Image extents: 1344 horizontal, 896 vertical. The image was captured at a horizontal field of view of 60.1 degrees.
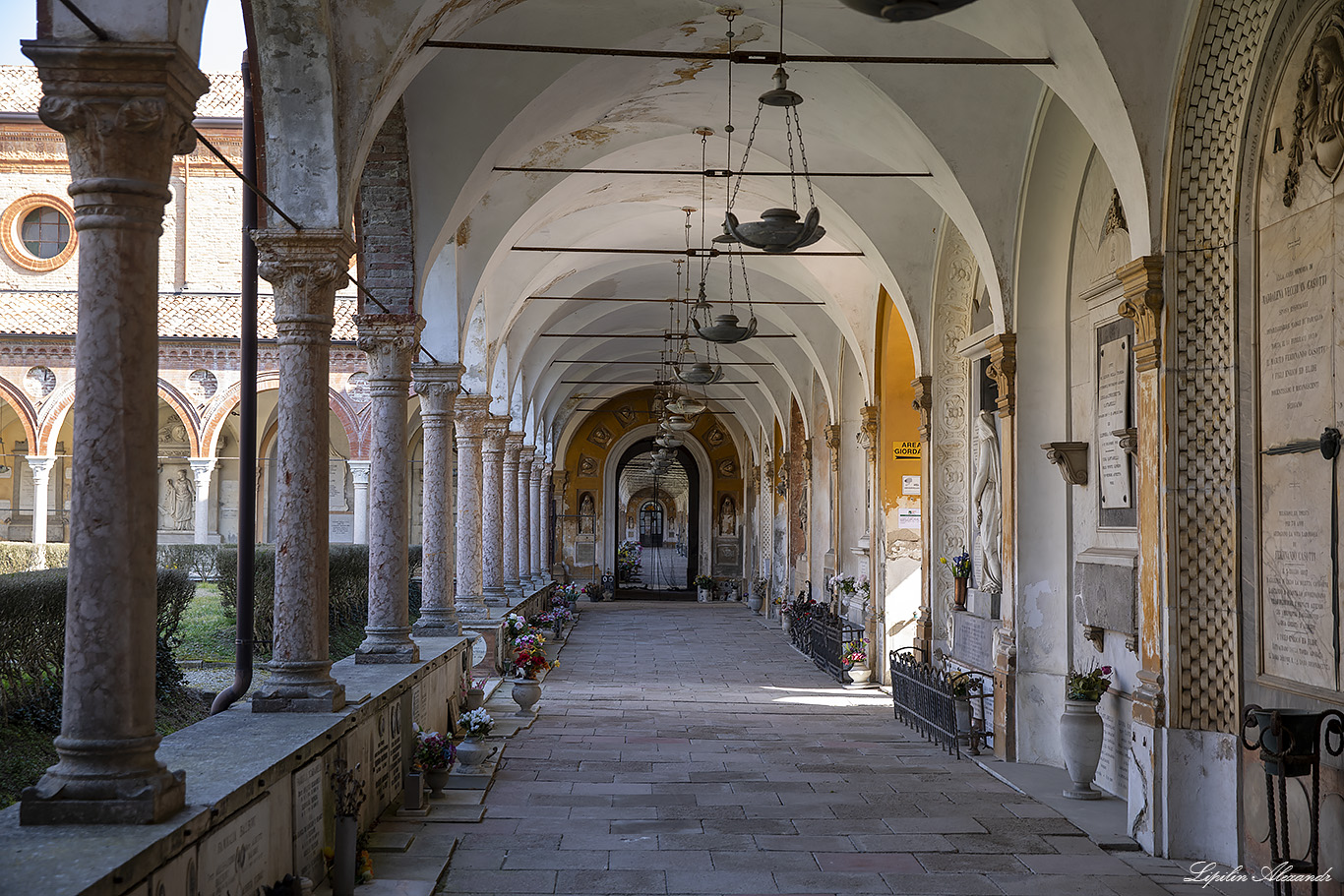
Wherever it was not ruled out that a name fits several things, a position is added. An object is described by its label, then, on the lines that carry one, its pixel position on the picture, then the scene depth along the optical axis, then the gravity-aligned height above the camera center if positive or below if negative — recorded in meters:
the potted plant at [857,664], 14.30 -1.99
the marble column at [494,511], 17.02 -0.10
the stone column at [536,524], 24.70 -0.43
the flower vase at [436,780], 7.69 -1.83
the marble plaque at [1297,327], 5.61 +0.88
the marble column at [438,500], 10.66 +0.05
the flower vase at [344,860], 5.36 -1.64
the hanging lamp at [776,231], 7.10 +1.67
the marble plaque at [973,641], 10.59 -1.31
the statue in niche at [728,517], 37.44 -0.44
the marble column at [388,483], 8.51 +0.17
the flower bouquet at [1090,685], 7.92 -1.25
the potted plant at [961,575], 11.38 -0.72
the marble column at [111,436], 3.77 +0.24
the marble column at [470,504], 14.08 +0.02
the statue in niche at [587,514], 35.84 -0.31
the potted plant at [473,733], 8.46 -1.66
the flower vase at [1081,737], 7.81 -1.58
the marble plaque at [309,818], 5.13 -1.42
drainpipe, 6.38 +0.23
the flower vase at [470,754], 8.49 -1.82
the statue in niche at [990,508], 10.43 -0.05
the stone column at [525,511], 23.91 -0.14
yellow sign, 14.47 +0.64
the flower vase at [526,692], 11.50 -1.86
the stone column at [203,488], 22.73 +0.37
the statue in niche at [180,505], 28.09 +0.05
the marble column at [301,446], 6.31 +0.33
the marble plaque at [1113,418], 8.16 +0.60
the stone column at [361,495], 23.48 +0.22
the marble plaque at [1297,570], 5.60 -0.35
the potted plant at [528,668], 11.26 -1.59
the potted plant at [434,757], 7.55 -1.65
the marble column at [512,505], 20.77 +0.01
